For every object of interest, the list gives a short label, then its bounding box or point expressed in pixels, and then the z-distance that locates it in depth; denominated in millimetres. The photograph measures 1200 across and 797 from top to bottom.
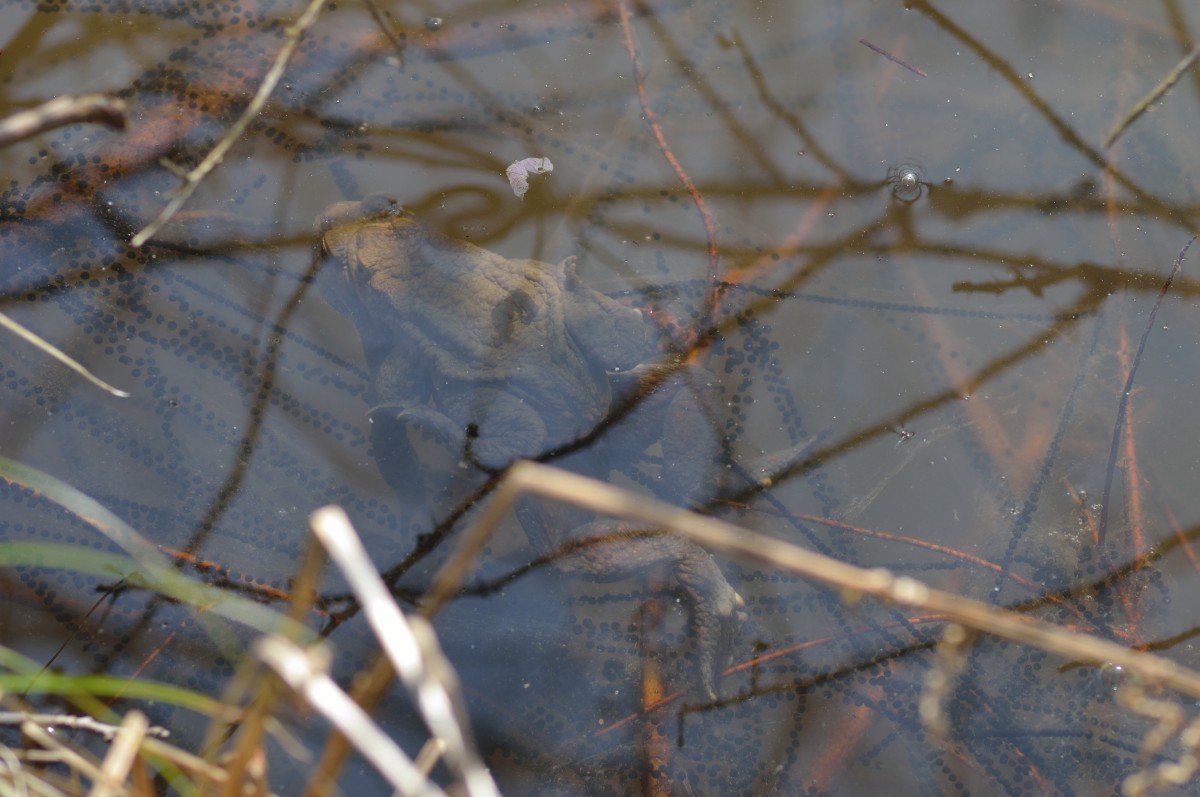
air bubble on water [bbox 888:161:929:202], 8156
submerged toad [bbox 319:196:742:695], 7301
